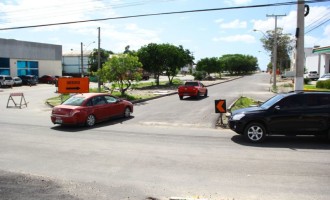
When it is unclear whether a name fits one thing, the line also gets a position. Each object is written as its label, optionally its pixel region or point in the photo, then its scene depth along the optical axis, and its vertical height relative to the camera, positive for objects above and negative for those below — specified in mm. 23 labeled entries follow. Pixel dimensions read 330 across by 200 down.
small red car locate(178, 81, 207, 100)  26781 -1139
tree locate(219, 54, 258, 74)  101812 +3702
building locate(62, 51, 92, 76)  84188 +2849
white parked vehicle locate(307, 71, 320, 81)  57188 -8
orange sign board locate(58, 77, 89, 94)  23656 -760
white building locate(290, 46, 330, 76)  54188 +2899
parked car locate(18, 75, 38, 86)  51391 -917
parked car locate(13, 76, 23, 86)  48544 -1032
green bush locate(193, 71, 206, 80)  66062 +26
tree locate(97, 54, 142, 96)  26547 +376
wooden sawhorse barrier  23431 -2202
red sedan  13998 -1528
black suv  10836 -1352
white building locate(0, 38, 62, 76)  53062 +2739
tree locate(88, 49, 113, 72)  75250 +3853
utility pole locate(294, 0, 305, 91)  15734 +1438
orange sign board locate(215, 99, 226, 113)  14469 -1314
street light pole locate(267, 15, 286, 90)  38112 +3397
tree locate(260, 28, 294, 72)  88062 +8598
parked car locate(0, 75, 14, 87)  45625 -977
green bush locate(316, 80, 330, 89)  32312 -792
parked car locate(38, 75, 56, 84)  57188 -835
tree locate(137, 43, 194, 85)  45062 +2335
